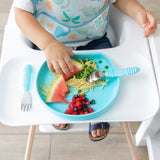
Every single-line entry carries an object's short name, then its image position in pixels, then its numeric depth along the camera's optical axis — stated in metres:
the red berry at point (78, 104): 0.69
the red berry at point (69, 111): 0.69
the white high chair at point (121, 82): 0.69
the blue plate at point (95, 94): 0.68
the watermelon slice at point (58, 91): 0.71
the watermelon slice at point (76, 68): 0.76
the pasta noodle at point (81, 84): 0.74
